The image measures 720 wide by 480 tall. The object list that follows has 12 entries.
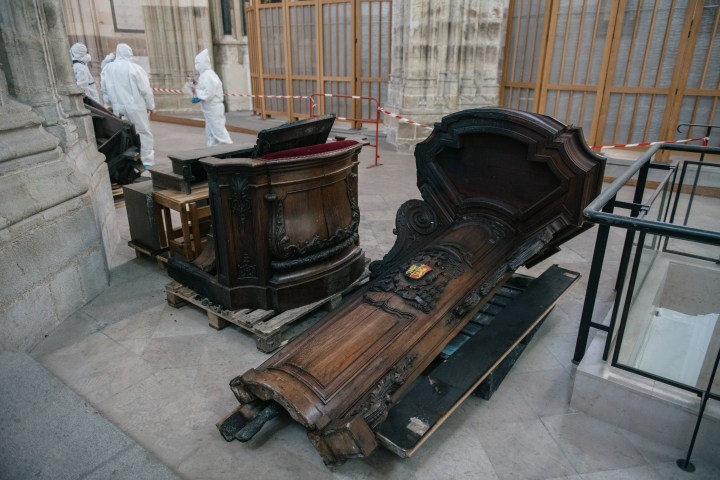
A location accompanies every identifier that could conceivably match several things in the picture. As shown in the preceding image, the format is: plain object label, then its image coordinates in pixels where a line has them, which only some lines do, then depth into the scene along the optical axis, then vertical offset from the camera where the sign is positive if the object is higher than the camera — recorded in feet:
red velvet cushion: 9.38 -1.78
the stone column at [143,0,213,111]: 40.91 +1.37
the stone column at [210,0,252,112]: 42.57 +0.76
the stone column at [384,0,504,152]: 24.49 +0.03
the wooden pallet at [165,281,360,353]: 9.43 -4.96
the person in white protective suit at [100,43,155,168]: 23.29 -1.63
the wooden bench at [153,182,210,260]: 10.96 -3.43
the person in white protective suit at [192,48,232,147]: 23.30 -1.92
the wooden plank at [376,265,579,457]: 6.57 -4.66
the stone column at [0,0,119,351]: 9.29 -2.87
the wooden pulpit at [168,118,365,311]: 9.14 -3.09
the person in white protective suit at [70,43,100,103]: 31.48 -0.45
